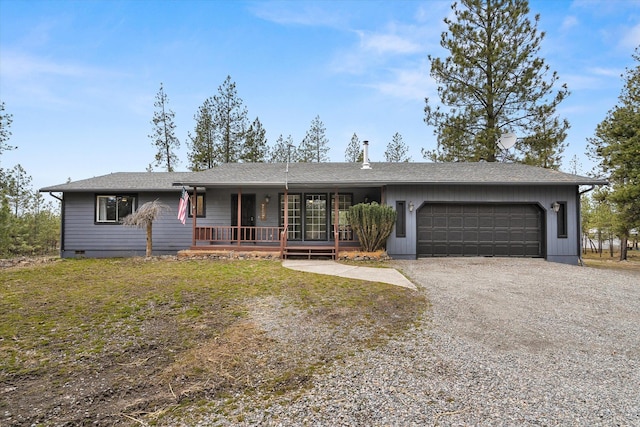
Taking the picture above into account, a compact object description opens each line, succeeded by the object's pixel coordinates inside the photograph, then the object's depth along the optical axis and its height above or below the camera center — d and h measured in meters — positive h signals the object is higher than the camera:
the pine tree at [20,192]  19.36 +1.63
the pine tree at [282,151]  26.34 +5.49
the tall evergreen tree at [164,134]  21.17 +5.51
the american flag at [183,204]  10.75 +0.50
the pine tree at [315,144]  26.20 +5.96
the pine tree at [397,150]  26.92 +5.64
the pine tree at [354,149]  26.27 +5.58
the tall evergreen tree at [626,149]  11.59 +2.70
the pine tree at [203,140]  21.98 +5.27
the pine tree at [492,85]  16.62 +6.96
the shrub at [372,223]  10.66 -0.11
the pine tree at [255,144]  23.09 +5.29
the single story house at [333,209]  10.94 +0.36
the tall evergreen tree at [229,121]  22.16 +6.60
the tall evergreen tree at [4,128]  15.47 +4.27
